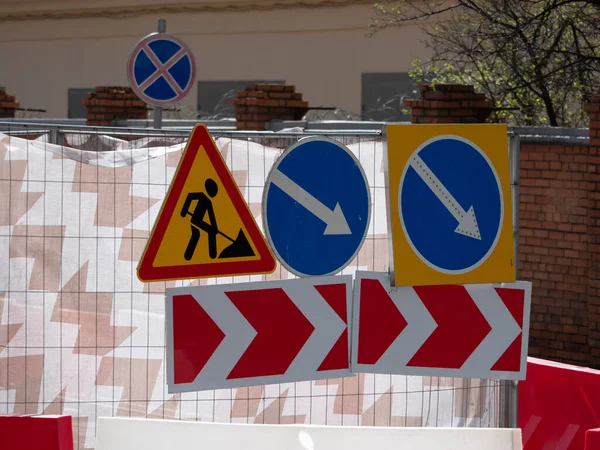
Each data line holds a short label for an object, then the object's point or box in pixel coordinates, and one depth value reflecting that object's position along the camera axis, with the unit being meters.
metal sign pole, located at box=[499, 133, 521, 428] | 11.20
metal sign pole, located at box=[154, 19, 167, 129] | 22.94
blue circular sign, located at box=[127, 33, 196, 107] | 23.48
